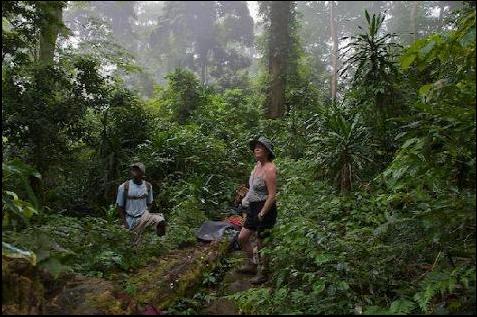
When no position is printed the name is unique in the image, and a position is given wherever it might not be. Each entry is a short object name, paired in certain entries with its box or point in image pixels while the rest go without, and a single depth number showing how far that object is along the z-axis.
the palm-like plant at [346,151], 8.20
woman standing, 5.39
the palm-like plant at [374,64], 8.58
